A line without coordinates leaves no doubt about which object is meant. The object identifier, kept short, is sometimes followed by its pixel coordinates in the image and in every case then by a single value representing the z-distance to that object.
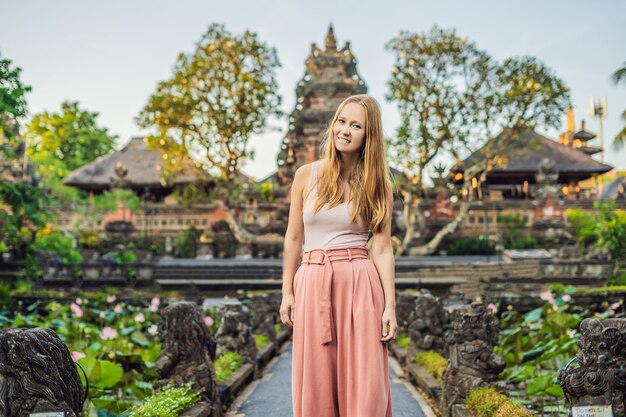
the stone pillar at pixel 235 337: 6.26
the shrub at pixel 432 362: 5.37
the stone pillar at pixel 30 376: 2.45
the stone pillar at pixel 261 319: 8.08
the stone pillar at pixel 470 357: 4.08
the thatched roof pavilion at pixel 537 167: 27.17
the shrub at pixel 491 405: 3.43
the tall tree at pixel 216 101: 22.28
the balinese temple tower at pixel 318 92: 21.06
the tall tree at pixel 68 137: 35.00
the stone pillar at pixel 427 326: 6.42
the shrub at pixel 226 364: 5.29
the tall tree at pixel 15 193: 9.77
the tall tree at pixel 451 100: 20.50
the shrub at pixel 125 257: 17.44
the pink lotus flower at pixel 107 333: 5.28
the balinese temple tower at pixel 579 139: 33.97
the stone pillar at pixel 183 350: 4.21
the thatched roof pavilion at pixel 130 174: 28.14
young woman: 2.50
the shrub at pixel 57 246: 14.40
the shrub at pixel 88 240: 22.17
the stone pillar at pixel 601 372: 2.79
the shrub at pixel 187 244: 23.06
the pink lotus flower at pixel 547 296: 7.01
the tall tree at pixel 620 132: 16.27
